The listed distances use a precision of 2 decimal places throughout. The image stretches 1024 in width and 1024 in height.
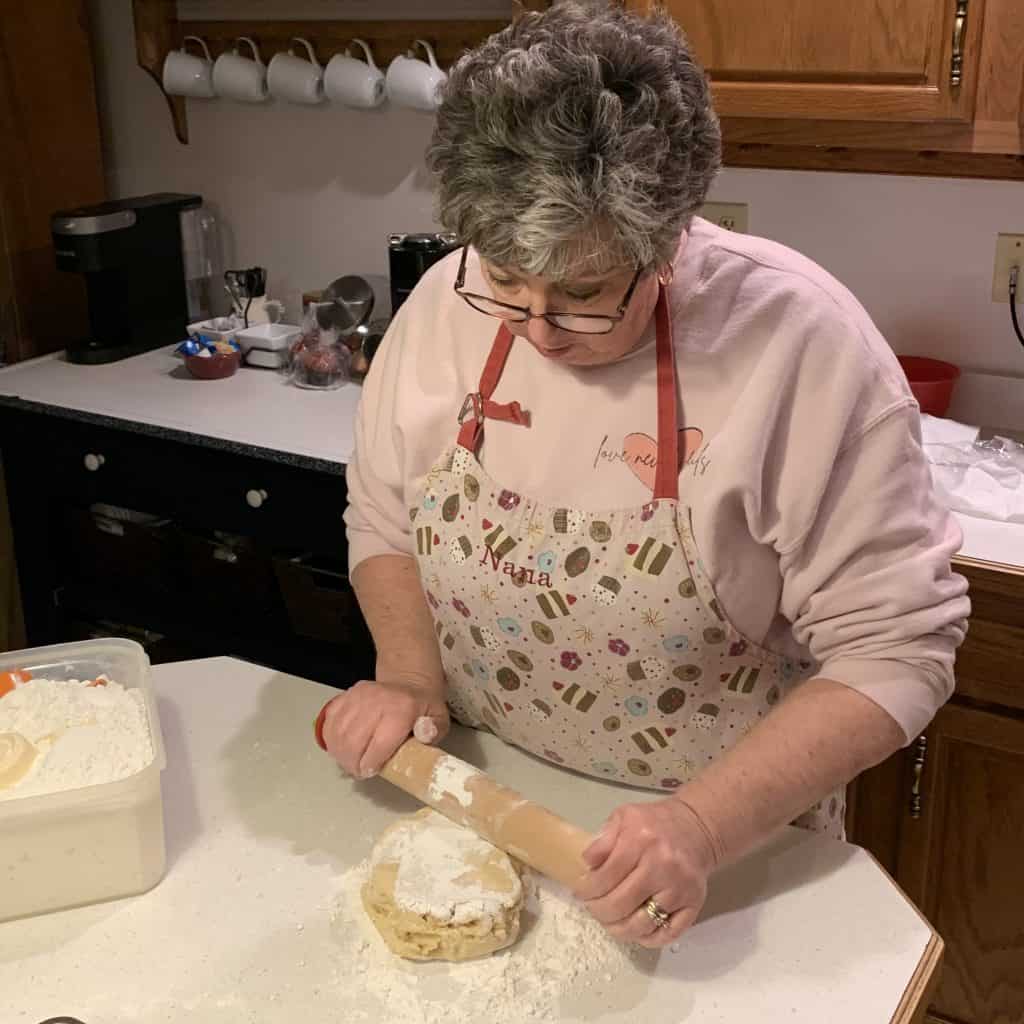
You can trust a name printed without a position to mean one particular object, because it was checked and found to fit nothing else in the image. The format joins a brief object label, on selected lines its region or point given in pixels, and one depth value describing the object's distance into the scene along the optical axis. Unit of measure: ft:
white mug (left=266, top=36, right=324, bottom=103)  8.04
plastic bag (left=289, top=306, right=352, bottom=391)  7.72
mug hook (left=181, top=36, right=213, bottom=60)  8.63
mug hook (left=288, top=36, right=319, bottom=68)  8.12
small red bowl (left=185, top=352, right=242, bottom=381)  7.93
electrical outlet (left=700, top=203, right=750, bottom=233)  7.37
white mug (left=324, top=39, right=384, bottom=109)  7.79
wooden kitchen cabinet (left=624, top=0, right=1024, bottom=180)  5.46
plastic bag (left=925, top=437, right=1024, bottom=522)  5.81
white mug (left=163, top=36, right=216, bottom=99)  8.54
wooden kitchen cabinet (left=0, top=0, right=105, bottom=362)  8.57
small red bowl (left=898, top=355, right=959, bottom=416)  6.75
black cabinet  6.98
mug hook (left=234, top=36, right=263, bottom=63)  8.38
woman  3.00
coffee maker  7.99
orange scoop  3.60
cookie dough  3.02
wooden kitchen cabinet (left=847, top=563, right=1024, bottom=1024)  5.68
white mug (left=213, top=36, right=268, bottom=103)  8.30
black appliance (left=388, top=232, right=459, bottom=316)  7.45
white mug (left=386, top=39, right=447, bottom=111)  7.54
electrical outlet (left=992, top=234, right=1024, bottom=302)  6.66
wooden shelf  7.64
